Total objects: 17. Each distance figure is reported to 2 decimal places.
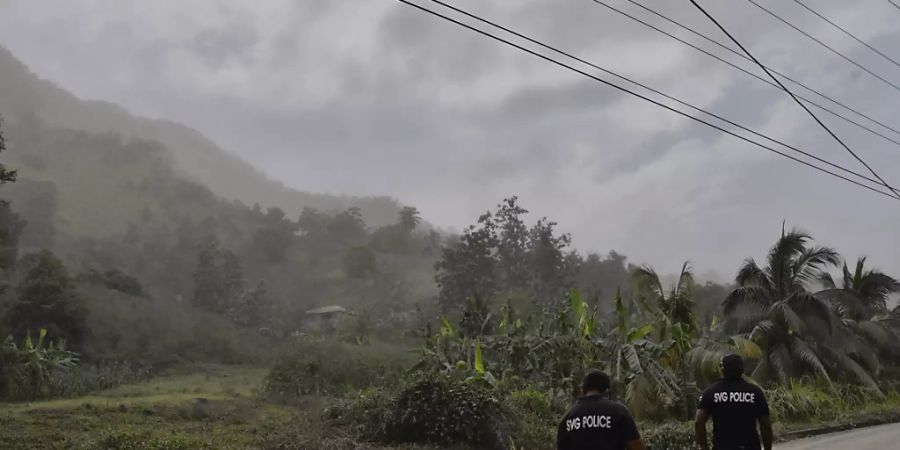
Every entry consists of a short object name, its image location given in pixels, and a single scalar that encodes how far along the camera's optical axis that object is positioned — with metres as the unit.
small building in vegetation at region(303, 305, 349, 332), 61.98
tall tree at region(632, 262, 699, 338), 18.67
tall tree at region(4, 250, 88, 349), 31.30
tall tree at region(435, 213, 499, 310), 55.16
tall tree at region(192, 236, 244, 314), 57.06
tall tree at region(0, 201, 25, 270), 38.00
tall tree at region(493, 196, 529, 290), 62.09
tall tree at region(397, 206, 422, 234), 101.06
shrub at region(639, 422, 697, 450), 11.66
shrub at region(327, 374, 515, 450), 12.36
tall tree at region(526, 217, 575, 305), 60.81
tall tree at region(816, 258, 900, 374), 22.41
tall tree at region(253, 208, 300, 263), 90.94
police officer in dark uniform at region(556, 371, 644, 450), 4.60
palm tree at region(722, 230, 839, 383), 20.47
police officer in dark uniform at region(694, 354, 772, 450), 5.33
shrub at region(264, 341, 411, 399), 26.33
